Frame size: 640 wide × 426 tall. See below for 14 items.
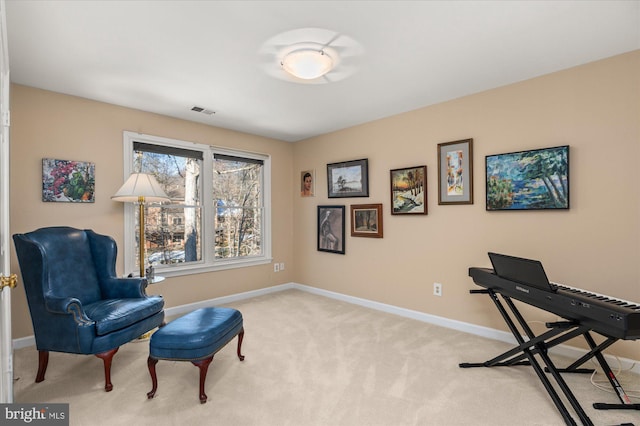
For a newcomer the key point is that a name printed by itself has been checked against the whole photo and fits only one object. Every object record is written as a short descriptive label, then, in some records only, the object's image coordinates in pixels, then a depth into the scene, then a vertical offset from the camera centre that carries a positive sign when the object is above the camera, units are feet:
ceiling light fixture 7.45 +3.84
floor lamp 9.61 +0.73
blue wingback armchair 6.91 -2.10
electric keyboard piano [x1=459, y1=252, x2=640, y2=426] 5.06 -1.81
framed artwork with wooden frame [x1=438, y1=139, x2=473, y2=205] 10.28 +1.45
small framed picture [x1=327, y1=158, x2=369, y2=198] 13.39 +1.65
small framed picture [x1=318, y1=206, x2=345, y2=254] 14.40 -0.70
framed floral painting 9.57 +1.13
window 12.01 +0.26
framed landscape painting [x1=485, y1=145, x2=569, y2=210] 8.45 +1.00
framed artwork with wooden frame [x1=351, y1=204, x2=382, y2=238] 12.92 -0.26
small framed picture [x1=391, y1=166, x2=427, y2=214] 11.44 +0.93
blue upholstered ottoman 6.48 -2.78
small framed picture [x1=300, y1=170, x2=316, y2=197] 15.72 +1.67
